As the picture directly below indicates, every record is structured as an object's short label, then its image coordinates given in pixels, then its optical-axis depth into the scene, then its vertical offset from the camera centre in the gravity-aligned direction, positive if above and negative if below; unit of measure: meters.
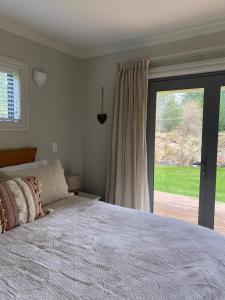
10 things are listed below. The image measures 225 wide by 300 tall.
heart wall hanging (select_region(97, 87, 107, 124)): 3.18 +0.25
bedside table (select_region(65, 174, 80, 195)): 2.99 -0.61
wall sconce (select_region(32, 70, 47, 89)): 2.70 +0.65
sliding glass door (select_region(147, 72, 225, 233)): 2.53 -0.12
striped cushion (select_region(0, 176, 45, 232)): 1.67 -0.51
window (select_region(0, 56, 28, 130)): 2.47 +0.42
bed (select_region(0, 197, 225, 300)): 1.05 -0.67
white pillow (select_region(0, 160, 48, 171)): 2.21 -0.32
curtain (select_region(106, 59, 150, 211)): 2.80 -0.03
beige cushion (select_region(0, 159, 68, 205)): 2.11 -0.42
